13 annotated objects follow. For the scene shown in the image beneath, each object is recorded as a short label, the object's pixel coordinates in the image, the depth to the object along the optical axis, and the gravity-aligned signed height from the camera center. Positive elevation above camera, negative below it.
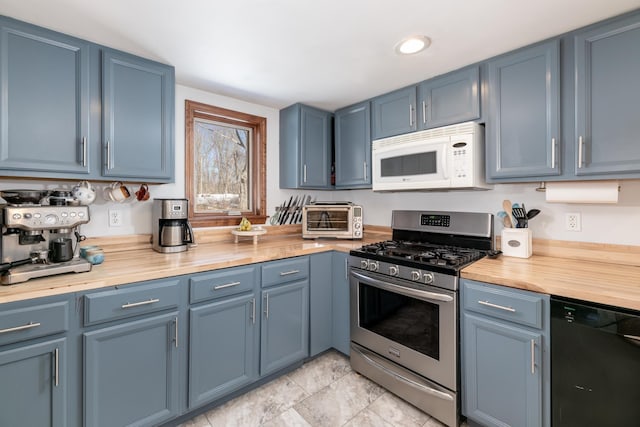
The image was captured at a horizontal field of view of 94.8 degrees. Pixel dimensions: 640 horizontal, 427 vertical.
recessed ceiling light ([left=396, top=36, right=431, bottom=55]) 1.68 +0.99
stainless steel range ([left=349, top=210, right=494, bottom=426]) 1.68 -0.61
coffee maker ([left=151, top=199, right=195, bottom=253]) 2.03 -0.09
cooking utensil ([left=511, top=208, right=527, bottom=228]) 1.92 -0.03
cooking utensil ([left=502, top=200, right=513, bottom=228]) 1.99 +0.00
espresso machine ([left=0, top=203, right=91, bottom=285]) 1.34 -0.14
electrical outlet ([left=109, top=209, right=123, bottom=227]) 2.05 -0.03
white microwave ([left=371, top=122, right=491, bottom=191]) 1.97 +0.38
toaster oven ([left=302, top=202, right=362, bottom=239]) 2.63 -0.08
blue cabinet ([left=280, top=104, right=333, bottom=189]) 2.79 +0.64
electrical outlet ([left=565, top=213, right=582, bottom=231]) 1.85 -0.07
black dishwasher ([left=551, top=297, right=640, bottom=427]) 1.19 -0.66
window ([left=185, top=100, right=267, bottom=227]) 2.47 +0.44
